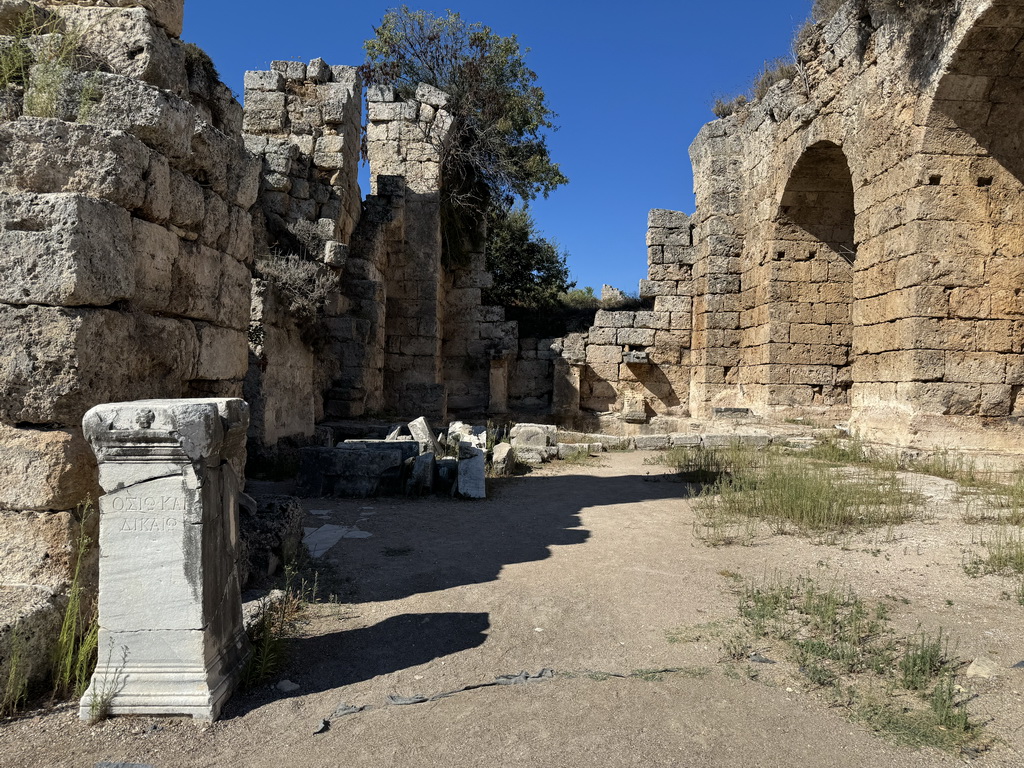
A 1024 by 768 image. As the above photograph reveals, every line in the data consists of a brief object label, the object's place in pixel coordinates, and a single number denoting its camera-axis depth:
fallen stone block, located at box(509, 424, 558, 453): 10.03
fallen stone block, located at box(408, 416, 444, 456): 8.09
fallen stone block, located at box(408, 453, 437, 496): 7.03
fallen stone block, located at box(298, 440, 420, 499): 6.95
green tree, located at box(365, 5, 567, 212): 13.53
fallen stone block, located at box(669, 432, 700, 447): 10.63
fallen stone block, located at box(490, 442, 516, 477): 8.35
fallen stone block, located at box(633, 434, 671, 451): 10.95
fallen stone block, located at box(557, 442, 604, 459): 9.87
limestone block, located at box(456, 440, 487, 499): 6.96
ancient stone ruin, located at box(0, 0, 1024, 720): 3.29
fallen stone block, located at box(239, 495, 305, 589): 4.17
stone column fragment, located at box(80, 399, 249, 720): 2.71
